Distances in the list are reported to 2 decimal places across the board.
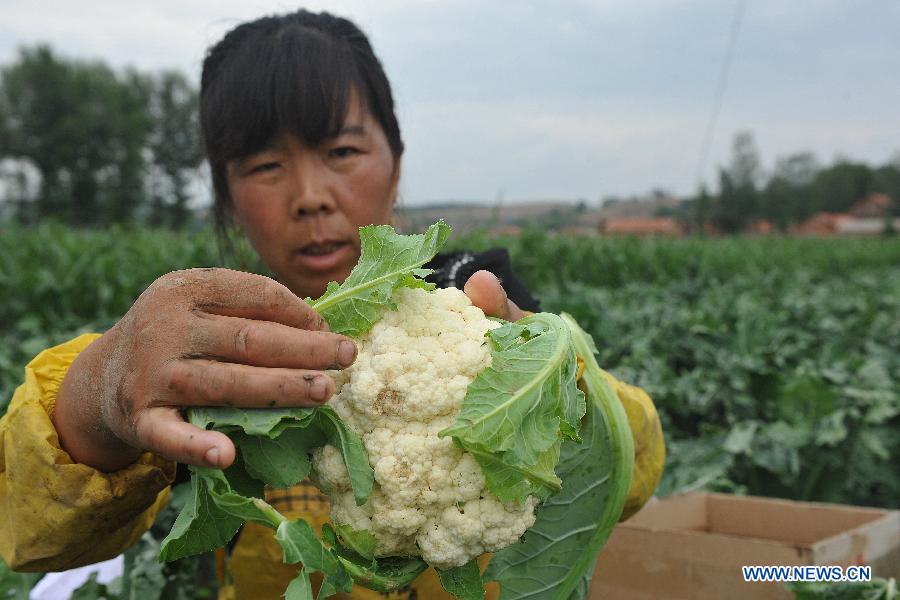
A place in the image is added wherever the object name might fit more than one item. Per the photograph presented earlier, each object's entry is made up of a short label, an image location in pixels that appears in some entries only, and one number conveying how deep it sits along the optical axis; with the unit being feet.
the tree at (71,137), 142.20
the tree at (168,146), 149.28
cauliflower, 2.88
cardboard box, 5.38
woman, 2.76
